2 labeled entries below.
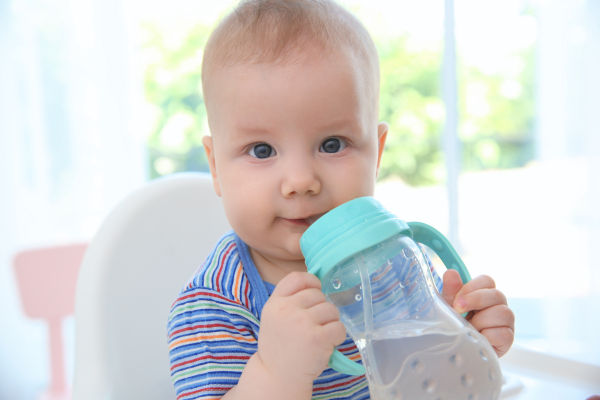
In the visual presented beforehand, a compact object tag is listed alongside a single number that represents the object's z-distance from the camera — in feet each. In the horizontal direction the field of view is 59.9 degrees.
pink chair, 5.65
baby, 1.85
